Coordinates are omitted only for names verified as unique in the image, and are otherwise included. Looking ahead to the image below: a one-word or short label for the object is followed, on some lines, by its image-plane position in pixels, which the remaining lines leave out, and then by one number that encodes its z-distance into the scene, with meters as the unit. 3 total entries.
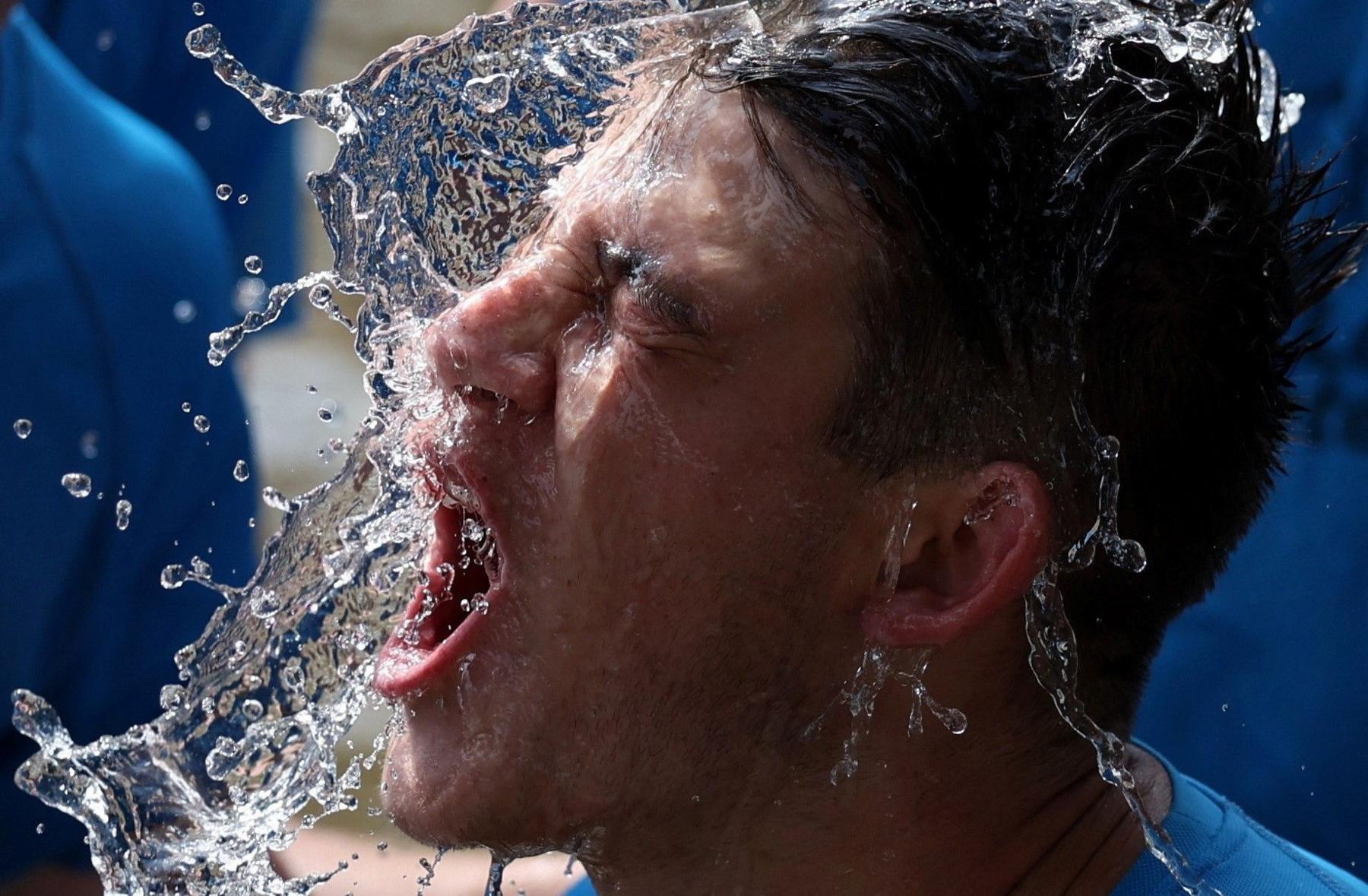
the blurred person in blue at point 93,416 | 5.14
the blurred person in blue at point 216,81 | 6.88
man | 3.37
